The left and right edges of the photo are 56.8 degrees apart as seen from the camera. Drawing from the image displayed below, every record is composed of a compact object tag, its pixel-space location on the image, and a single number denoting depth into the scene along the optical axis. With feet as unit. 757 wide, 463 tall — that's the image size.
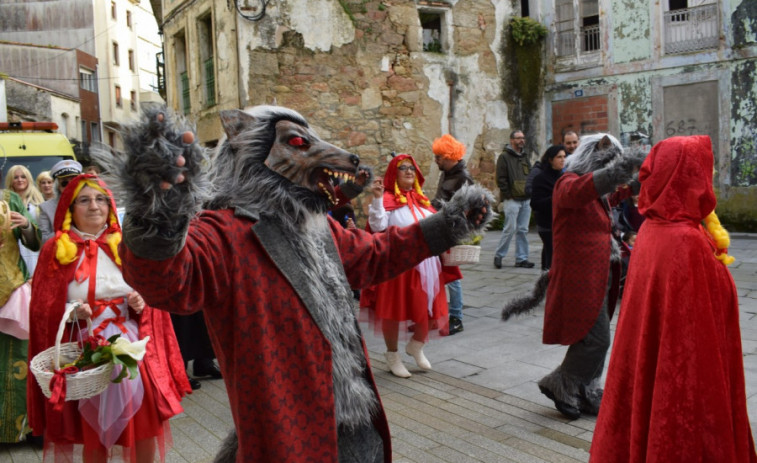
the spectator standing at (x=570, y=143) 24.06
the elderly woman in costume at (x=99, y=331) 11.59
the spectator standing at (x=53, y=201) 16.37
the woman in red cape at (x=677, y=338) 10.03
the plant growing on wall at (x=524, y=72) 54.03
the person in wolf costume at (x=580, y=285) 14.94
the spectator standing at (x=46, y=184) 23.20
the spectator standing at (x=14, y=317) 15.46
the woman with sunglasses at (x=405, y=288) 19.53
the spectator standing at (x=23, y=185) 21.33
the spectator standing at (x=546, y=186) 21.21
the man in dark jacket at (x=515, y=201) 35.14
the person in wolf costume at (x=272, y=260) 5.85
